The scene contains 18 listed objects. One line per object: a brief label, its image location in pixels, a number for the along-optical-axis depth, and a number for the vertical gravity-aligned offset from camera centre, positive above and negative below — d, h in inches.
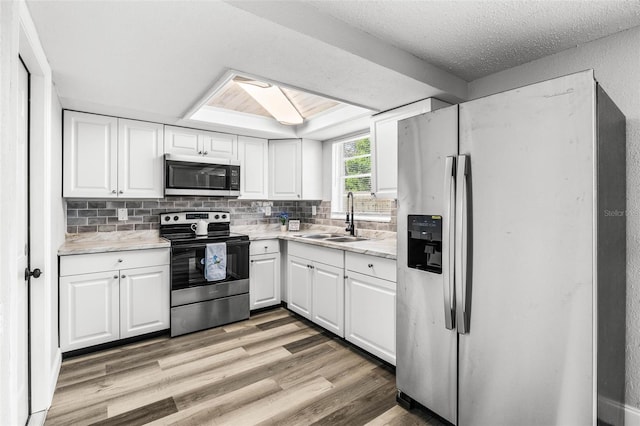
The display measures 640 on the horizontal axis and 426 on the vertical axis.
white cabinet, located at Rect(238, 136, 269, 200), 151.1 +21.2
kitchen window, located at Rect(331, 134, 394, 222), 139.1 +14.5
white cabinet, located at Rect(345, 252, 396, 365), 91.8 -28.1
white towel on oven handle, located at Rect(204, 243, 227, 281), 124.0 -19.5
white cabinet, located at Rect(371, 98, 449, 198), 104.3 +21.0
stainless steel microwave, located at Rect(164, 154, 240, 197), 127.3 +14.7
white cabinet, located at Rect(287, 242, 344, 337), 112.2 -27.8
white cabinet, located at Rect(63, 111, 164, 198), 112.5 +20.1
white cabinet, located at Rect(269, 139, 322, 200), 158.1 +21.0
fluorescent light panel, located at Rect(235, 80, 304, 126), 107.3 +40.9
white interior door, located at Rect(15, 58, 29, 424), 64.7 -9.5
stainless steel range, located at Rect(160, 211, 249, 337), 118.9 -24.4
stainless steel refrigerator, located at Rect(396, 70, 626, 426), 51.0 -8.1
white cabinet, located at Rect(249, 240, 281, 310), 139.5 -27.5
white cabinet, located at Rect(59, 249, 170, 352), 101.0 -28.2
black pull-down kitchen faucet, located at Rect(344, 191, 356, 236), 141.5 -6.0
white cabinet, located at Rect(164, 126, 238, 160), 132.5 +29.5
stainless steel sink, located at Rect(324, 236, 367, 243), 136.1 -11.6
